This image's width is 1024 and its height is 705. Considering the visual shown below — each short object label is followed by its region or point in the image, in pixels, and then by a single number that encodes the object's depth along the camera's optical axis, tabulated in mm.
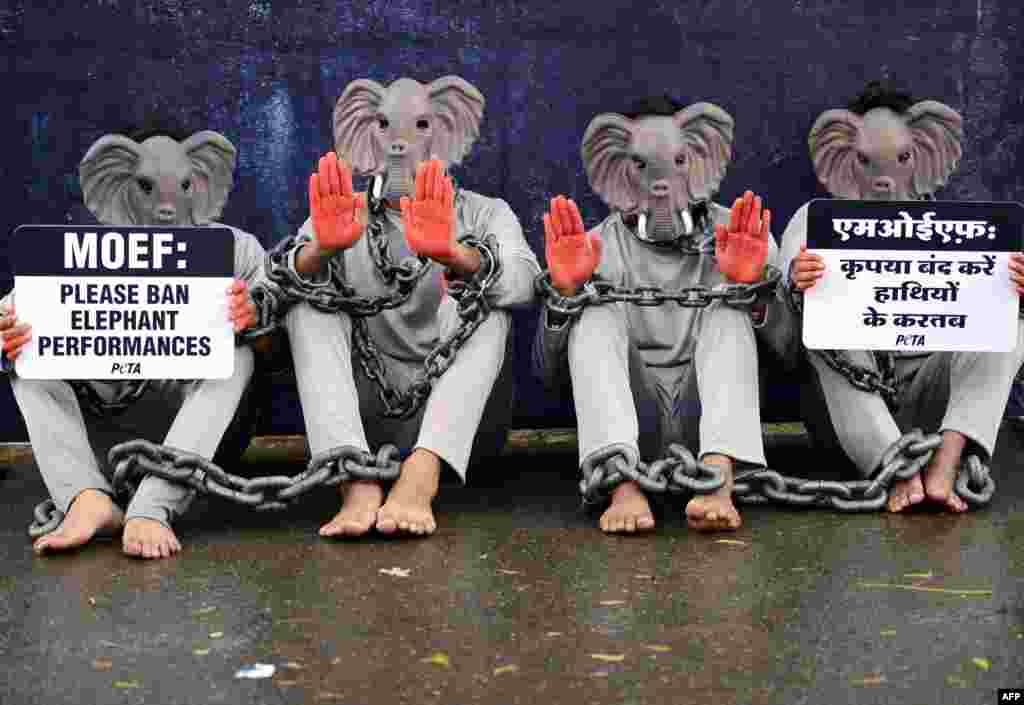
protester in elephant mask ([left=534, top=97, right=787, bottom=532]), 5395
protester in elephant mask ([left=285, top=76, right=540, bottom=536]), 5352
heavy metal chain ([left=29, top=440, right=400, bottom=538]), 5258
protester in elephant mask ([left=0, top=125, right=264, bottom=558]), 5227
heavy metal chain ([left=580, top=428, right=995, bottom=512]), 5312
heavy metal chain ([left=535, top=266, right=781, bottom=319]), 5527
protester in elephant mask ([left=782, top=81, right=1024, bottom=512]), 5586
